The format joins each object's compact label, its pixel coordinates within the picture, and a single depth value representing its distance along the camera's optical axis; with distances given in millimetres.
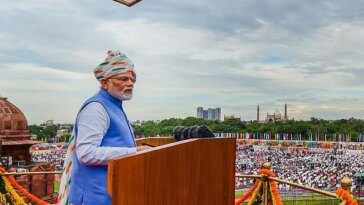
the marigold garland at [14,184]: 5051
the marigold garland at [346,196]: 2693
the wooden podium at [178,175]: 1493
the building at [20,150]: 13883
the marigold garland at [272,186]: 3967
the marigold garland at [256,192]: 4130
